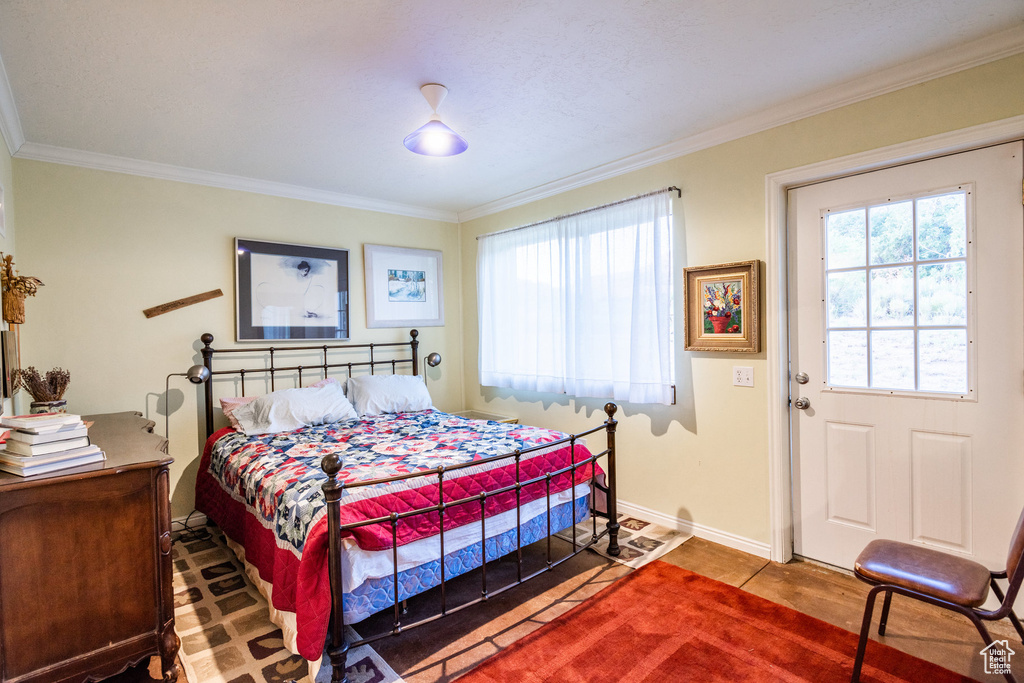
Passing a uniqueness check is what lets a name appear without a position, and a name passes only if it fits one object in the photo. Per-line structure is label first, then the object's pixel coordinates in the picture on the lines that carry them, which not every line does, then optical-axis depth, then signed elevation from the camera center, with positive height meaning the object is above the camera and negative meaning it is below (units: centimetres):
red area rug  194 -133
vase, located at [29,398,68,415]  257 -32
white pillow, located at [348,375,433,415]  387 -45
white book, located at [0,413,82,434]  169 -27
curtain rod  321 +92
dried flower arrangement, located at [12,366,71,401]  260 -20
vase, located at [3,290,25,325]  248 +20
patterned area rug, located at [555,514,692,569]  293 -132
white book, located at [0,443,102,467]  167 -39
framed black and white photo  376 +39
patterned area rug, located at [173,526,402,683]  197 -131
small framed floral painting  286 +14
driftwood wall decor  341 +27
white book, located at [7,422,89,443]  170 -32
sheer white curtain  331 +22
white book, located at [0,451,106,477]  167 -42
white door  221 -15
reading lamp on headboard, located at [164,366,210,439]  323 -23
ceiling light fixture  236 +96
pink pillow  340 -44
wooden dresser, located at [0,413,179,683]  164 -80
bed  194 -73
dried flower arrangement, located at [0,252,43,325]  247 +29
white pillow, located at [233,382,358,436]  331 -49
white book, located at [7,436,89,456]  169 -36
